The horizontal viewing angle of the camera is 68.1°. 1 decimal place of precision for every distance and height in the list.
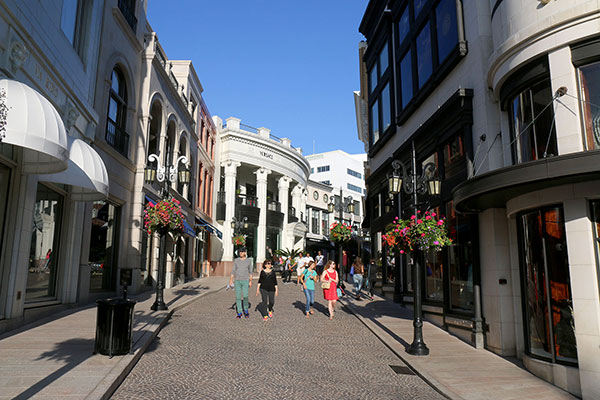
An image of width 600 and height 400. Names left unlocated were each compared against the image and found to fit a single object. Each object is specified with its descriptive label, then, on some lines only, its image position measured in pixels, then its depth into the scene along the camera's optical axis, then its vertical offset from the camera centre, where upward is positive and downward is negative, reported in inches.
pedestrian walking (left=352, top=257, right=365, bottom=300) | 720.3 -7.9
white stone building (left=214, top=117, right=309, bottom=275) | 1492.4 +281.2
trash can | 288.0 -39.1
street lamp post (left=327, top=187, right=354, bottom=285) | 837.0 +123.1
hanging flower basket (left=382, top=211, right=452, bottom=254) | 376.5 +29.9
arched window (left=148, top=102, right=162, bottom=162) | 865.5 +275.3
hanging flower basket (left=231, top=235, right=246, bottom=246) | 1360.2 +87.9
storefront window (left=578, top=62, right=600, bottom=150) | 282.8 +107.8
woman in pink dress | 540.4 -16.1
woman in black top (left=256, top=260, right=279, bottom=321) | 509.7 -19.1
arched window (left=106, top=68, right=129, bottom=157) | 656.4 +232.7
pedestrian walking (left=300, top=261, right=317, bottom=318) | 553.4 -20.3
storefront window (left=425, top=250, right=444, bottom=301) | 502.0 -7.3
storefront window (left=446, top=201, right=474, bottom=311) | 426.6 +9.9
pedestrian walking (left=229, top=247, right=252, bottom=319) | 499.5 -10.9
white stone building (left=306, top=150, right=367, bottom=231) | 2960.1 +666.6
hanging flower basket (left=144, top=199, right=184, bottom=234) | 544.5 +62.4
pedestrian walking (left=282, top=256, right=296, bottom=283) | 1145.7 -6.5
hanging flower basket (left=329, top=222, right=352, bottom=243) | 873.5 +70.0
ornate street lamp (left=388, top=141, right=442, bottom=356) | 352.8 +69.2
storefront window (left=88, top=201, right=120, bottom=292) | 601.4 +29.2
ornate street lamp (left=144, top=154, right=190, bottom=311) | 521.0 +93.4
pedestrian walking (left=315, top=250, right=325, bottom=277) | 1228.5 +2.2
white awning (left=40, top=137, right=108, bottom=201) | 422.0 +93.2
